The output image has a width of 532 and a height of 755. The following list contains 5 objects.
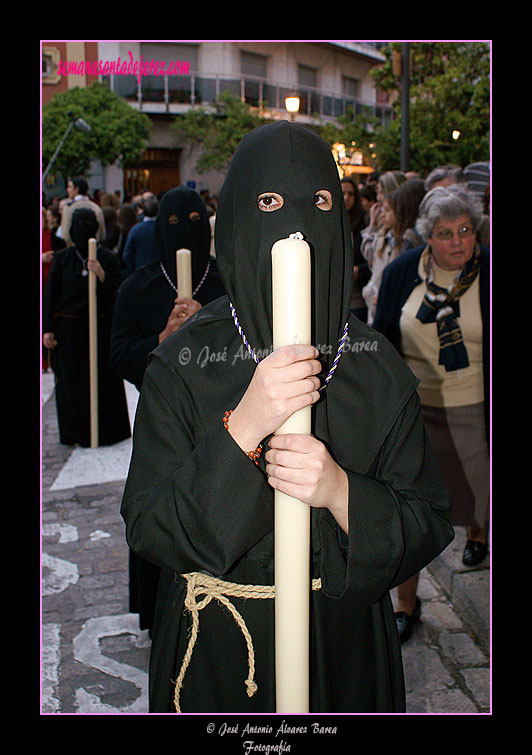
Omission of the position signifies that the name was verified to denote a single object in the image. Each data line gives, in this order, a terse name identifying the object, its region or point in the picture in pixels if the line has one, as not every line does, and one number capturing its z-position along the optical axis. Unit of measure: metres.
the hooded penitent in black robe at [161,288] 3.94
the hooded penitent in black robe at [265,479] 1.53
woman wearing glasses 4.09
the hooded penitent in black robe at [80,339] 7.41
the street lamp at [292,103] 12.45
